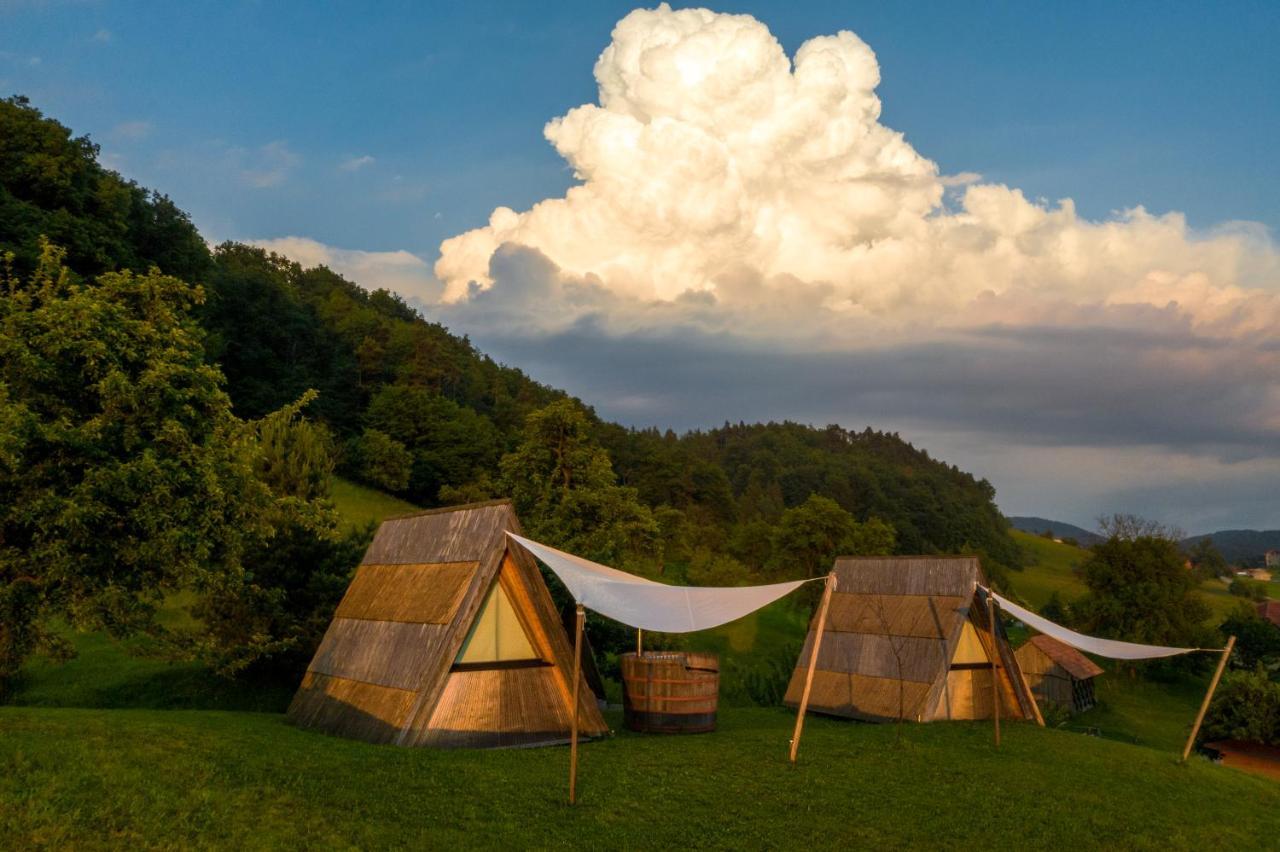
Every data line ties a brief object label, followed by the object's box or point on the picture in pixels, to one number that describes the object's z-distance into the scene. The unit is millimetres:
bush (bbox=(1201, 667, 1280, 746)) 26906
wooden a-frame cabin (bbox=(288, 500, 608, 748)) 13758
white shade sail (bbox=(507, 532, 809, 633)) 12078
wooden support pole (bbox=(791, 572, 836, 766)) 13438
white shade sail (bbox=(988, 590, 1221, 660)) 15789
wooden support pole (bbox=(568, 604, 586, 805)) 10422
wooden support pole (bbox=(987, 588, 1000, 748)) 16742
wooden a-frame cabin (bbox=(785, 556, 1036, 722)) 20516
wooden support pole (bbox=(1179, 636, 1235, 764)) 14827
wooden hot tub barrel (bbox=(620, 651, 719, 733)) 16203
